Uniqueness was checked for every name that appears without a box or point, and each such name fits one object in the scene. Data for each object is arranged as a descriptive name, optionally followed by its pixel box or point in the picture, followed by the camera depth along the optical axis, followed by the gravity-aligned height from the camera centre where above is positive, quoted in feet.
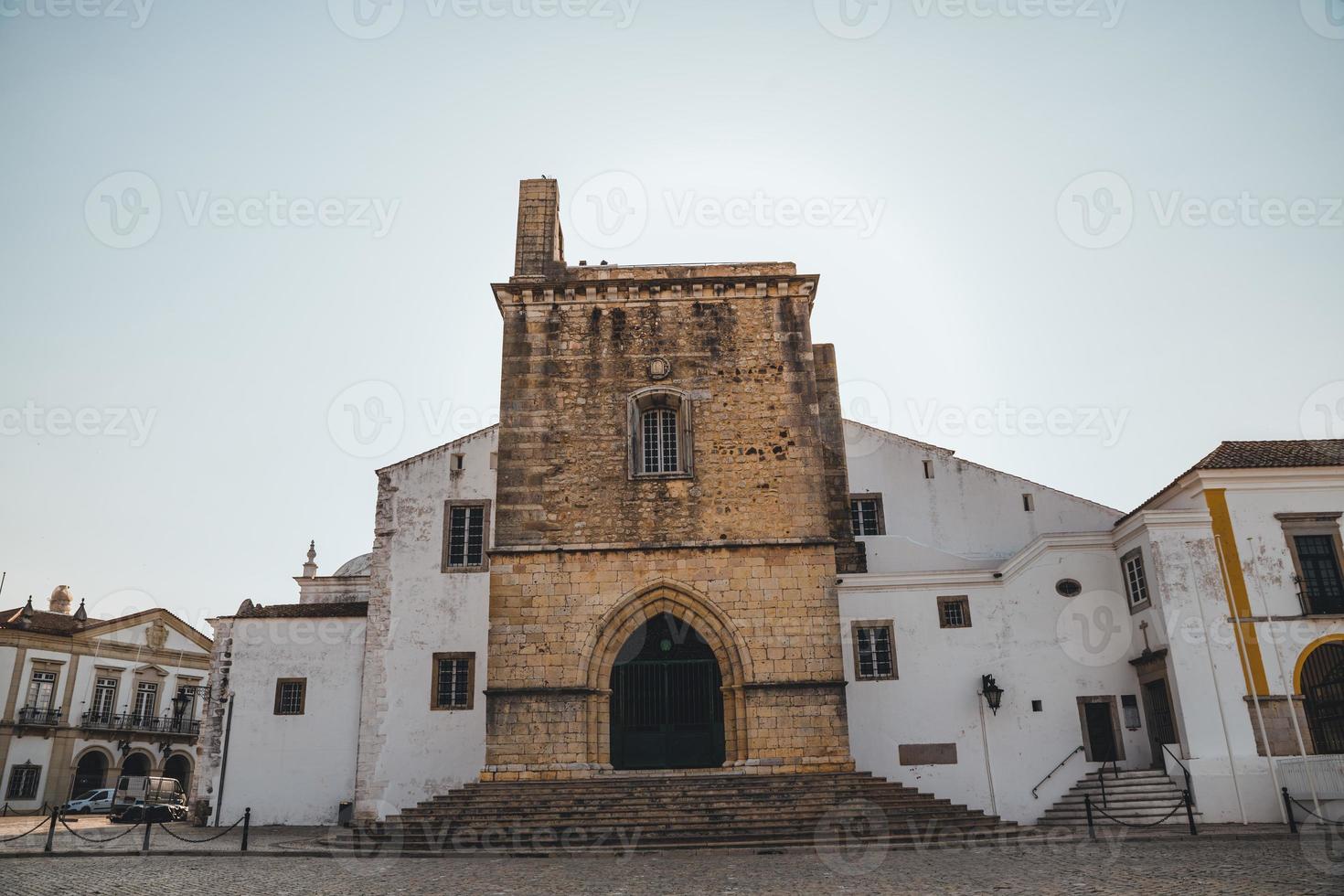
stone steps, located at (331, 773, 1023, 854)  49.11 -2.60
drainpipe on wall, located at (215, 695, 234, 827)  73.20 +0.89
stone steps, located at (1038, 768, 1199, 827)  56.24 -2.88
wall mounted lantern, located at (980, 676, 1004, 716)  62.69 +3.60
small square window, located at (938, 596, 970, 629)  65.82 +8.88
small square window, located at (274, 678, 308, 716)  75.46 +5.73
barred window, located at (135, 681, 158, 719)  135.13 +10.58
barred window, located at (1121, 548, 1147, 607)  63.82 +10.44
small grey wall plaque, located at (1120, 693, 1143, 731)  63.21 +2.36
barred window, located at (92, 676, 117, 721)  128.36 +10.32
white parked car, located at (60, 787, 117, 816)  107.50 -2.10
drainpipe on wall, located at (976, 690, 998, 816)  61.86 -1.04
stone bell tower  58.29 +14.57
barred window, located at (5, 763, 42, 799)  116.37 +0.26
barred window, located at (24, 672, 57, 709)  120.47 +10.75
